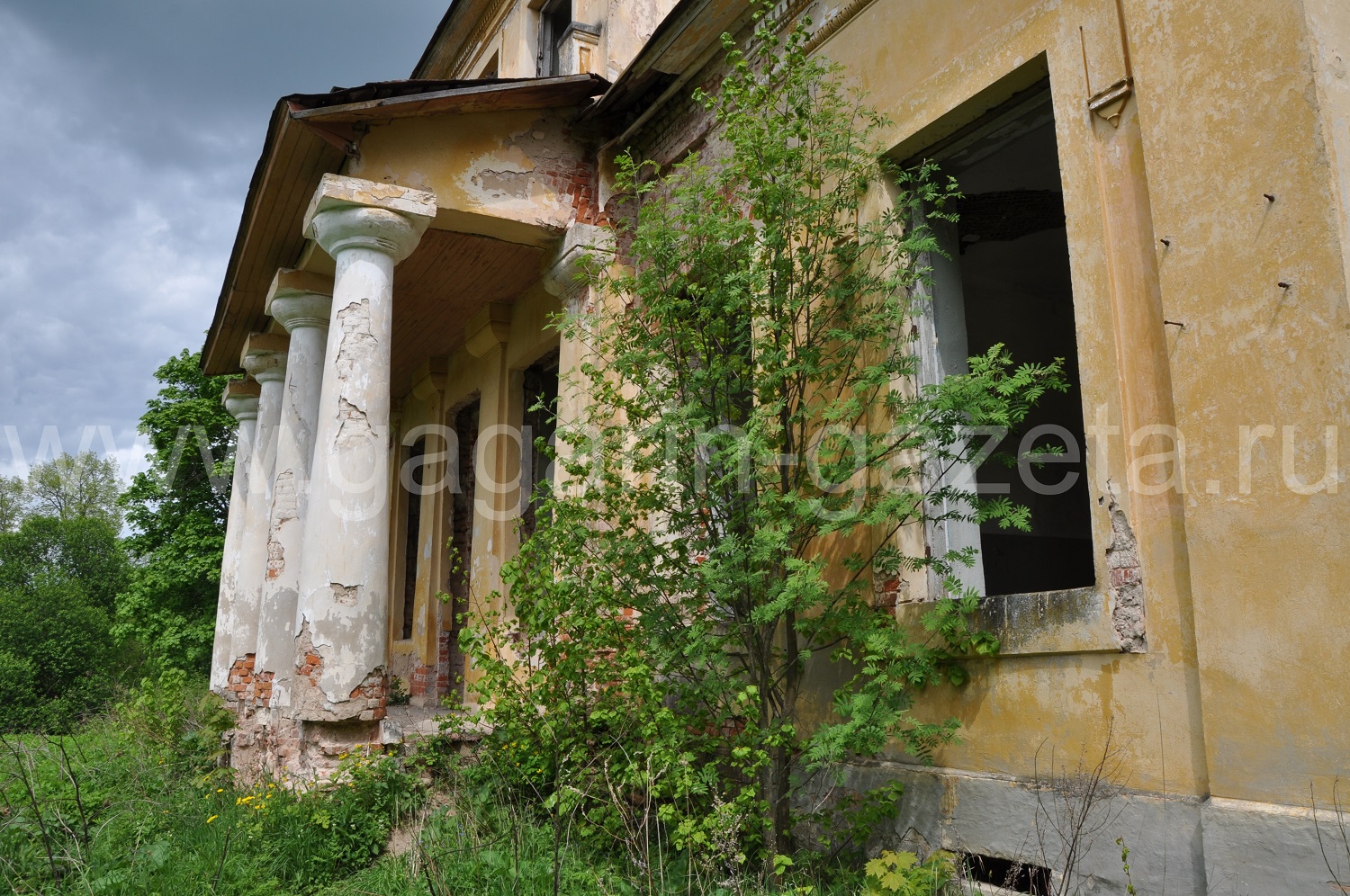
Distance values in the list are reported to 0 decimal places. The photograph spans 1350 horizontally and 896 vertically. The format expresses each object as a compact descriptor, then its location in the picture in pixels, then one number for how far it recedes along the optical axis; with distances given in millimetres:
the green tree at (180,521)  18375
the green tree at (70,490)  35938
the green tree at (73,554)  30344
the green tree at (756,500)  4461
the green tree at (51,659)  18844
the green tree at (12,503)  35688
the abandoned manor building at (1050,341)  3295
